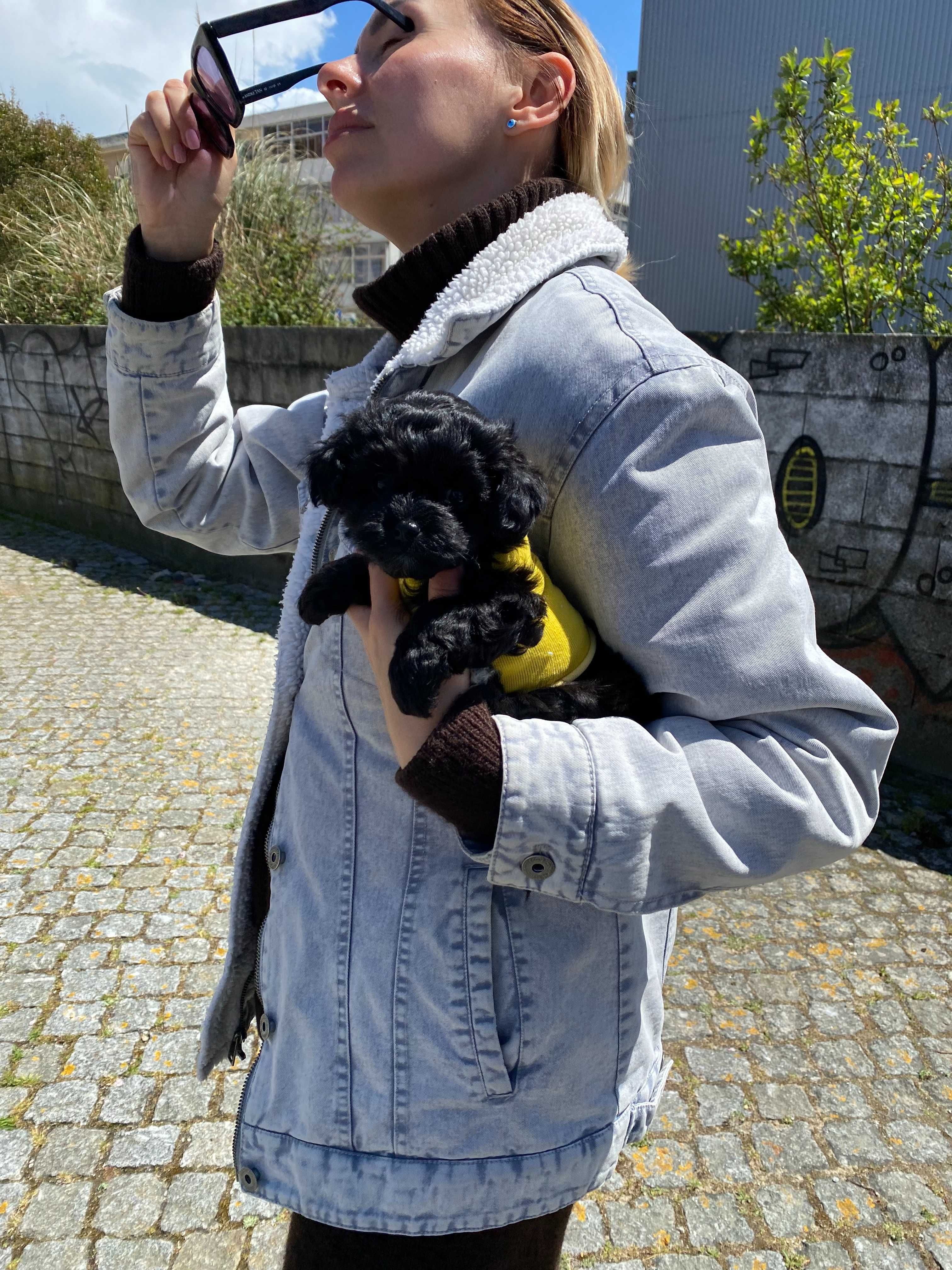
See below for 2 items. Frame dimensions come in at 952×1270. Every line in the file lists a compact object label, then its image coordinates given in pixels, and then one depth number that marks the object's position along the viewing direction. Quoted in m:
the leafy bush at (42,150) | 18.45
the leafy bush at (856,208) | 5.89
